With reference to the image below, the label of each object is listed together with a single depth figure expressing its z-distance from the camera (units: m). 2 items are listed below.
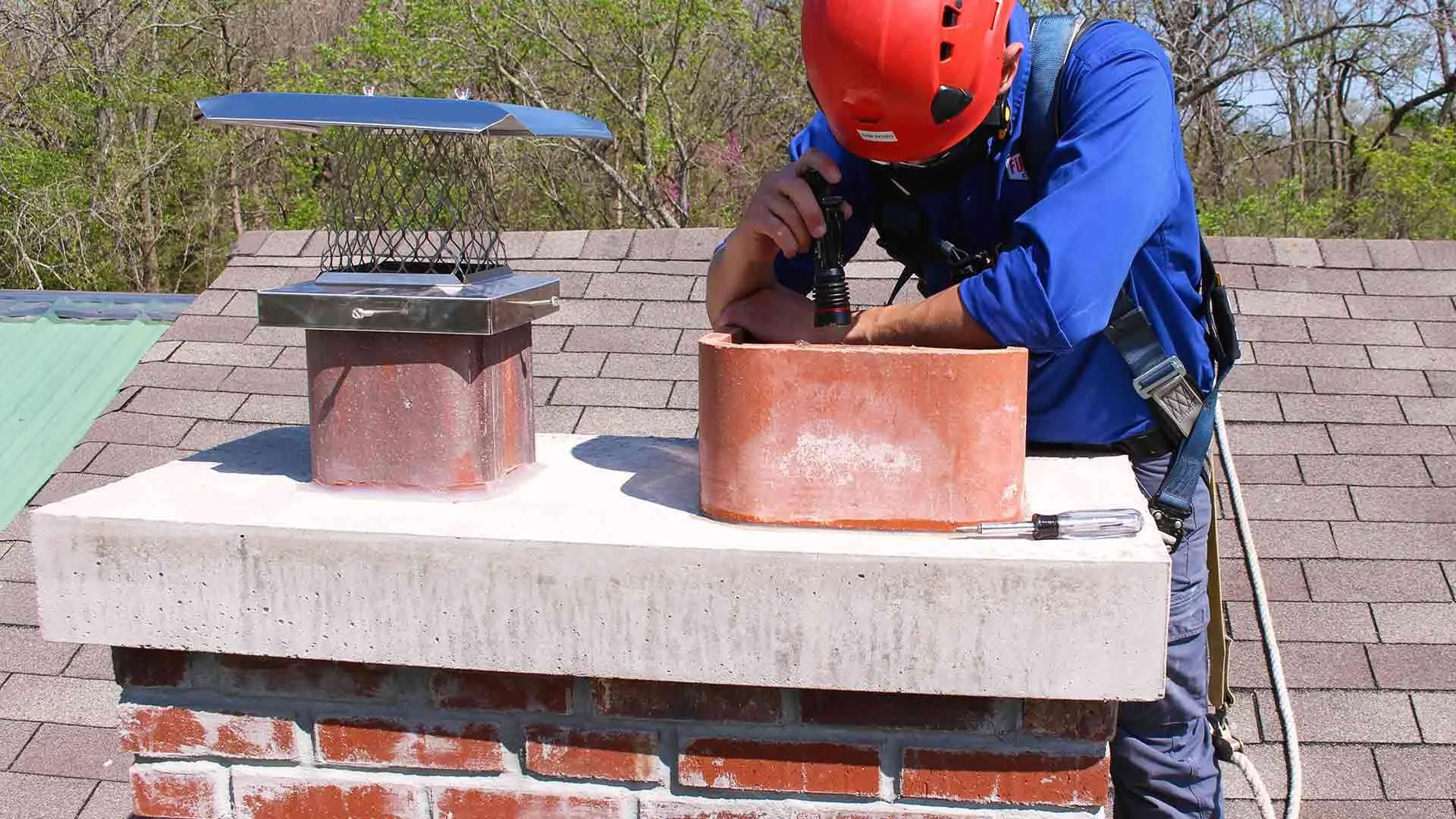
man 1.80
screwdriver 1.66
